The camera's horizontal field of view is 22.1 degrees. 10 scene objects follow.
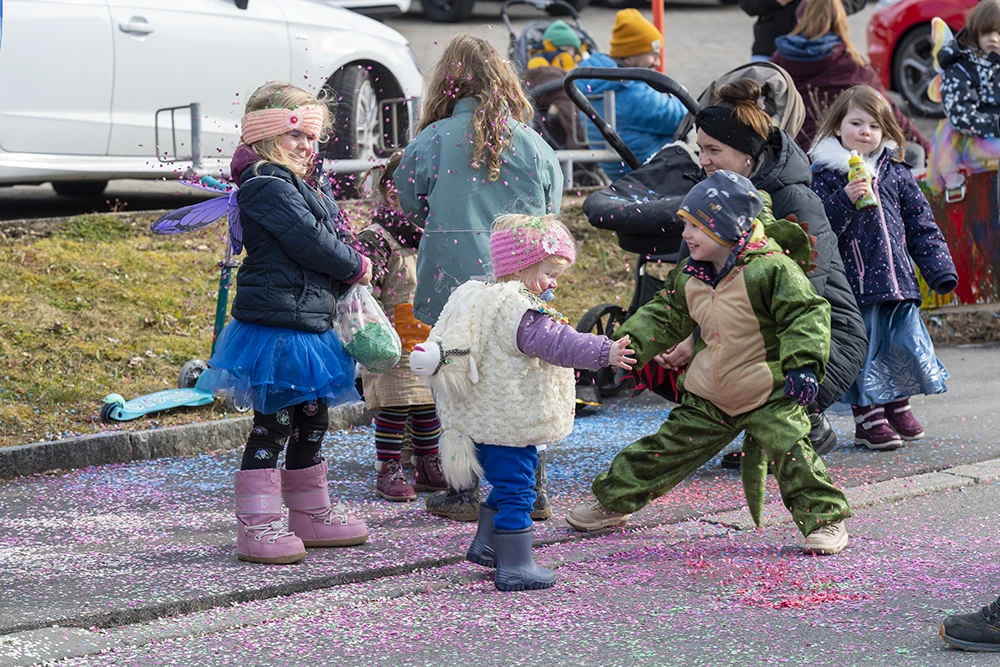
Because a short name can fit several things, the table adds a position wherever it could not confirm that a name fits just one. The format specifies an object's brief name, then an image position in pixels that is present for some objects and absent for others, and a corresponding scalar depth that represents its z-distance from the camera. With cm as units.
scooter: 1004
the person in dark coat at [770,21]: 1993
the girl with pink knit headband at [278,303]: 907
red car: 2712
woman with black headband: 1036
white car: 1555
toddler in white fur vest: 847
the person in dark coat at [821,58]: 1687
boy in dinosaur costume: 907
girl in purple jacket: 1209
